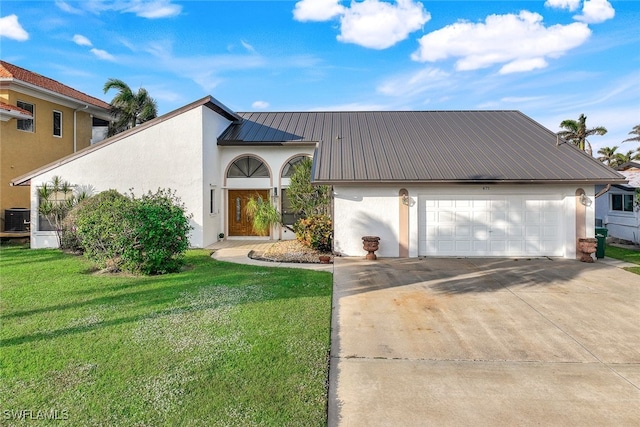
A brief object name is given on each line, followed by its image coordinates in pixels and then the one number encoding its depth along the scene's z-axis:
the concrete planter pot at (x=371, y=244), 10.94
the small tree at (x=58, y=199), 13.27
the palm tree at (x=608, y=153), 40.89
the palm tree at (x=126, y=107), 21.67
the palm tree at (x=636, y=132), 33.31
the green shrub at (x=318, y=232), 12.05
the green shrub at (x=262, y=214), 13.75
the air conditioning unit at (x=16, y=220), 15.03
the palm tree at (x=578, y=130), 26.52
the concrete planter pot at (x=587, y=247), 10.73
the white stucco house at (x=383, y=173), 11.41
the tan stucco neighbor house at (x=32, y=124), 15.09
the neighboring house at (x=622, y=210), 15.27
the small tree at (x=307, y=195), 13.23
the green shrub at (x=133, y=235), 8.47
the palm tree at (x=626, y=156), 38.92
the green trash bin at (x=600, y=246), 11.45
